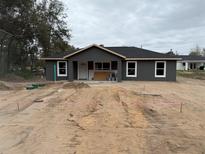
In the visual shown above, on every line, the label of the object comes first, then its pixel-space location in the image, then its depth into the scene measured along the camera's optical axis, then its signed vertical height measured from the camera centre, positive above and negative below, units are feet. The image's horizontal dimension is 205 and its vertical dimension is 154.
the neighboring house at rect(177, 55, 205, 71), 108.51 +8.67
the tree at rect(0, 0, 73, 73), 57.96 +19.41
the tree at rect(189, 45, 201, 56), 165.72 +27.59
